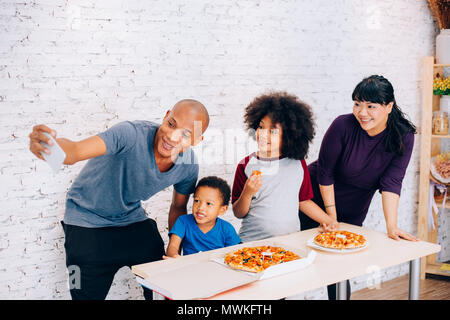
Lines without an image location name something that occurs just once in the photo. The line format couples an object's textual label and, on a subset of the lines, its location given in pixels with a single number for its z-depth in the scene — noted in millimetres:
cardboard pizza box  1594
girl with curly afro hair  2275
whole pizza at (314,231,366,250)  2023
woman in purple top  2416
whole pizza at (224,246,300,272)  1772
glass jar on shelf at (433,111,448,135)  3674
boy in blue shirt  2141
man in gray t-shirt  2068
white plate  2000
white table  1651
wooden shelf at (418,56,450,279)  3652
